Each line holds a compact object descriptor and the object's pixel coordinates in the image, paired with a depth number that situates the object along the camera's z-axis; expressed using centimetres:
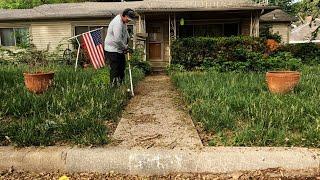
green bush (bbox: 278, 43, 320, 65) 1008
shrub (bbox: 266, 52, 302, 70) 808
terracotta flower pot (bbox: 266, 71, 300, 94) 444
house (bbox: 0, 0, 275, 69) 1042
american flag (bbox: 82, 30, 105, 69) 751
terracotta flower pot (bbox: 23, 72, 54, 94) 460
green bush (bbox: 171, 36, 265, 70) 924
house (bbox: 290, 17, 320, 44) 2640
